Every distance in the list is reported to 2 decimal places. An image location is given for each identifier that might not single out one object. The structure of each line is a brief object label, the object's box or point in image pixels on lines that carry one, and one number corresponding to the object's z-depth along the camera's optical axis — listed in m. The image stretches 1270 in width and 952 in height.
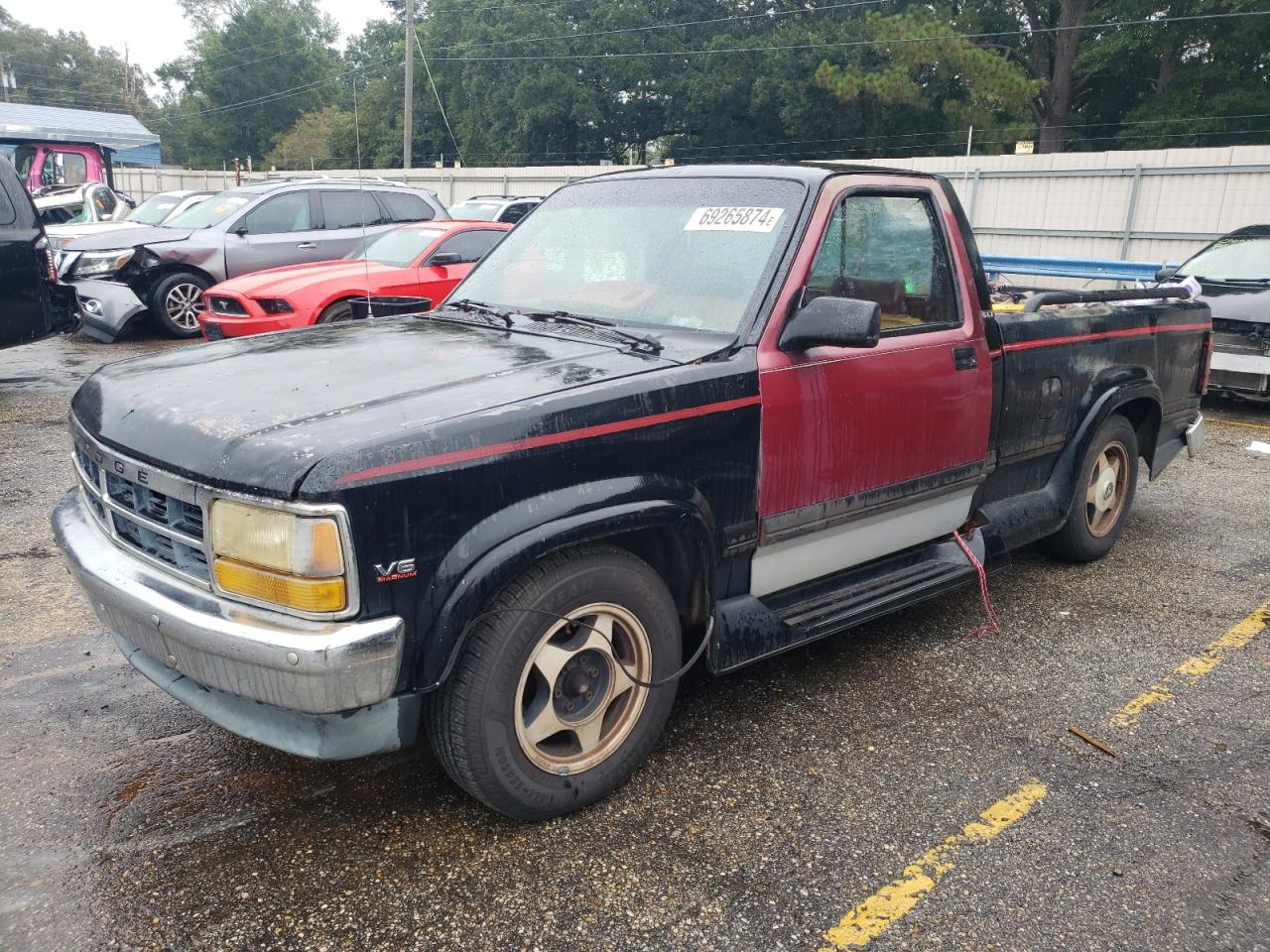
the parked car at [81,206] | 15.14
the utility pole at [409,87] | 12.35
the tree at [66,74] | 88.00
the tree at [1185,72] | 32.03
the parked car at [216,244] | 11.18
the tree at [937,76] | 33.47
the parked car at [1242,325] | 8.70
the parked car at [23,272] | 8.08
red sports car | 8.88
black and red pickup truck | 2.46
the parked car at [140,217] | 12.15
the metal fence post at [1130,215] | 16.86
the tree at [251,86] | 74.69
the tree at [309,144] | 57.69
